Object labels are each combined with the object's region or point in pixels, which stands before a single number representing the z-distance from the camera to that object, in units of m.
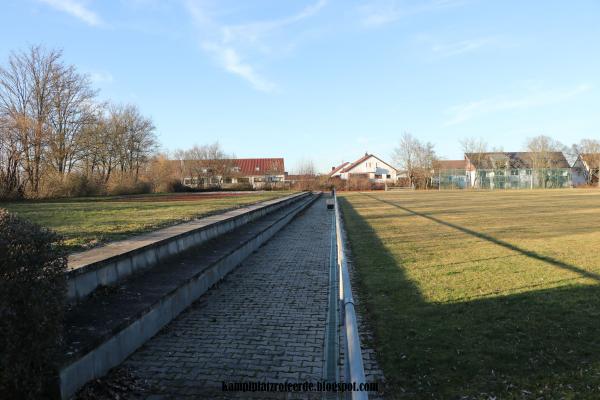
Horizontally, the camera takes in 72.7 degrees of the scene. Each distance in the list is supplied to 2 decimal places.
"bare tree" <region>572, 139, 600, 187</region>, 79.44
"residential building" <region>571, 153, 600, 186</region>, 79.88
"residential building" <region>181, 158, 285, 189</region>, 75.69
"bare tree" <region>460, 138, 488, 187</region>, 85.16
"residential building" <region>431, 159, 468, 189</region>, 77.19
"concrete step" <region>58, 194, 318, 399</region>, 3.17
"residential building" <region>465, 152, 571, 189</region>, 80.12
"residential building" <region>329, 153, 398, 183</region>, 95.91
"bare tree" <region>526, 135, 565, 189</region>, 79.81
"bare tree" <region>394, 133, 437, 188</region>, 77.62
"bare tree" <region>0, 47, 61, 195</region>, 29.38
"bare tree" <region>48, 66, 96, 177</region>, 33.94
